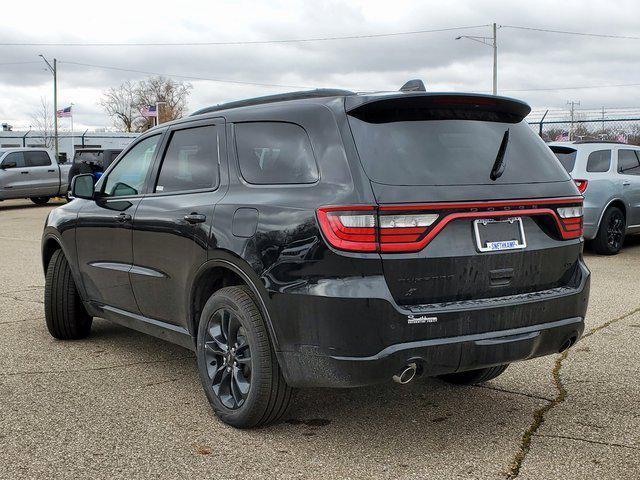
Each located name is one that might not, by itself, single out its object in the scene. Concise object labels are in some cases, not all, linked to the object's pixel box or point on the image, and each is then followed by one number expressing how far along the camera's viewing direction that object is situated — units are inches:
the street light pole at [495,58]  1625.2
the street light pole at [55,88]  1993.1
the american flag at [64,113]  2166.6
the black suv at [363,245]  140.3
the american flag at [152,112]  2115.8
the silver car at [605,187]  453.4
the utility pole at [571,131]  1074.3
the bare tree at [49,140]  2266.1
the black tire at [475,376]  191.2
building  2235.5
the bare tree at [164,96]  3890.3
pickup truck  916.0
